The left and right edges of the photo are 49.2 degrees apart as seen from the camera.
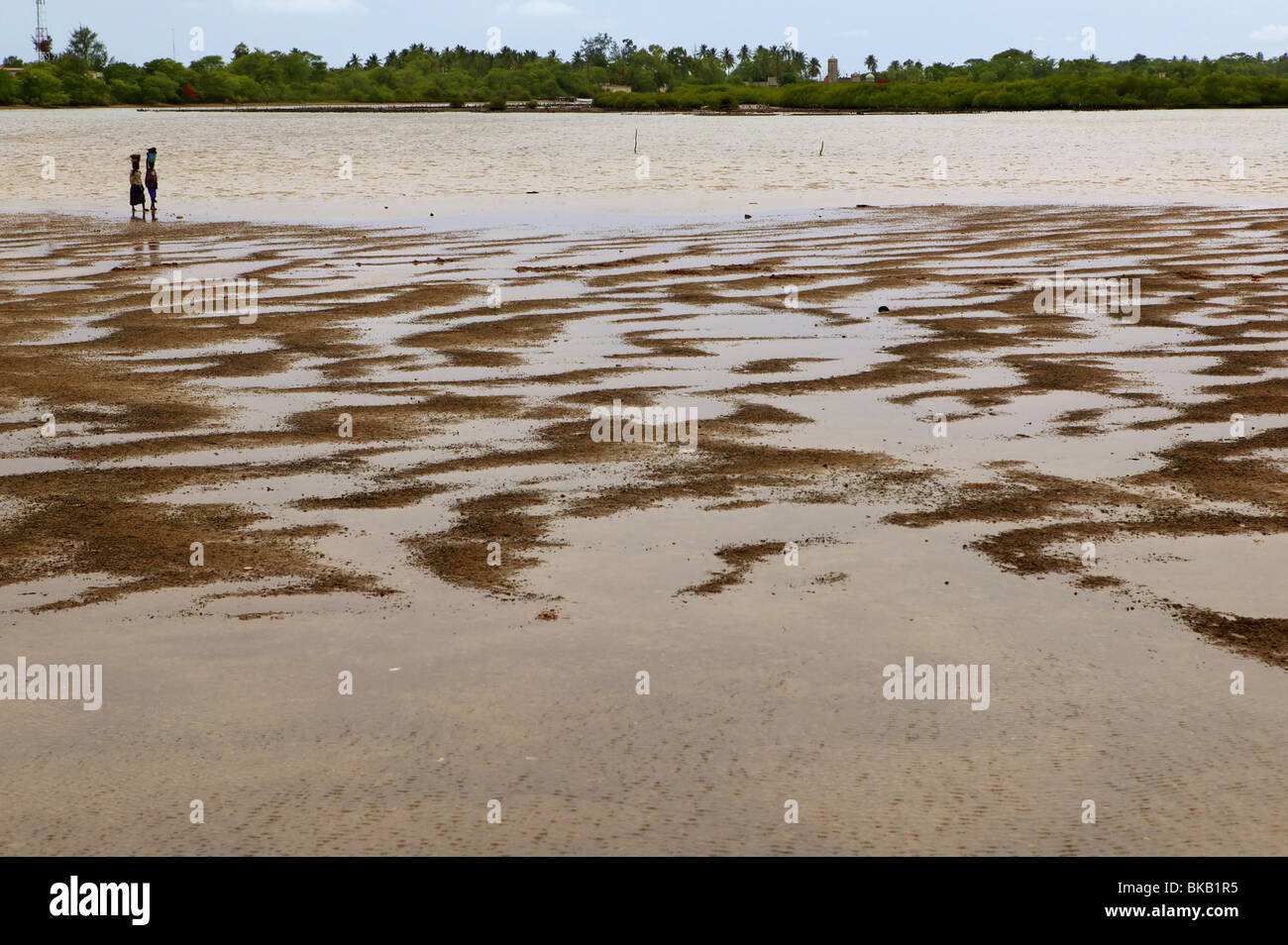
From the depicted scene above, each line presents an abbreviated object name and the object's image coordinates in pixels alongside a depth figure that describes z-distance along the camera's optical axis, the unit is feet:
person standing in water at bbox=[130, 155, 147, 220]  104.99
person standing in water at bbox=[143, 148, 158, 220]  104.78
